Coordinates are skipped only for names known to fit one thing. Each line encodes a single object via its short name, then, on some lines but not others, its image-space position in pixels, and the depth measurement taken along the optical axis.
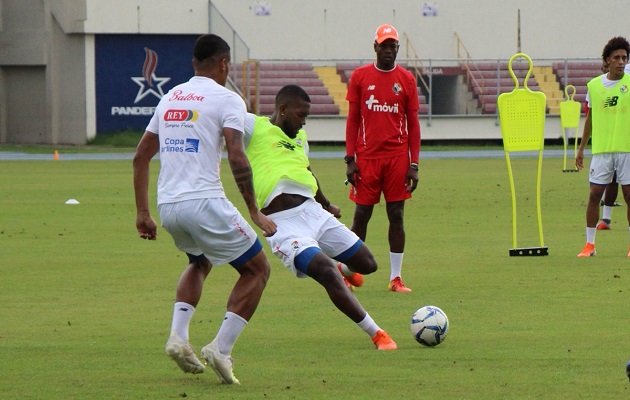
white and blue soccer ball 17.58
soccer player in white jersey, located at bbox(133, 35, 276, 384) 15.17
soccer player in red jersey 23.62
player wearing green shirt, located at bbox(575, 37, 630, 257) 28.72
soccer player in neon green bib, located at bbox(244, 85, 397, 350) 17.30
